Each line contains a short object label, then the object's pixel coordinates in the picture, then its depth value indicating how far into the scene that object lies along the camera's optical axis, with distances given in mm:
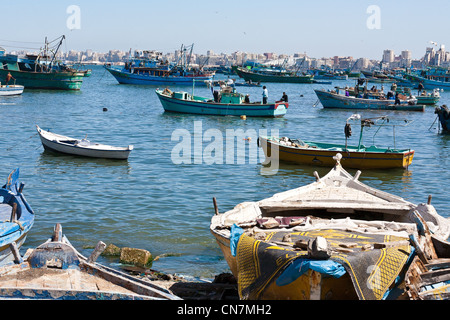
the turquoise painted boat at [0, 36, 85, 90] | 67938
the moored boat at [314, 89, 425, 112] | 52062
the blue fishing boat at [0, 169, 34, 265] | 11648
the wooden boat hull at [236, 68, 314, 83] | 113450
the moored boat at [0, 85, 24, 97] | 53969
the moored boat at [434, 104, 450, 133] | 37872
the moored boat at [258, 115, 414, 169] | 23984
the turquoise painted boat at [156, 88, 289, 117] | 42844
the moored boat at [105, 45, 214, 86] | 82875
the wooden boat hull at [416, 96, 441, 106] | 58812
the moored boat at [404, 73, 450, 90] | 95688
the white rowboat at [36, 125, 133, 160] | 24938
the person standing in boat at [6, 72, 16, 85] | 63188
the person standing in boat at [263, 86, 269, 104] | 43453
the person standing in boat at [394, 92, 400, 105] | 52281
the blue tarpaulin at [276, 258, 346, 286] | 7926
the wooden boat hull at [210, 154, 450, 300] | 8188
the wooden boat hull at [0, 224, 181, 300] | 8547
